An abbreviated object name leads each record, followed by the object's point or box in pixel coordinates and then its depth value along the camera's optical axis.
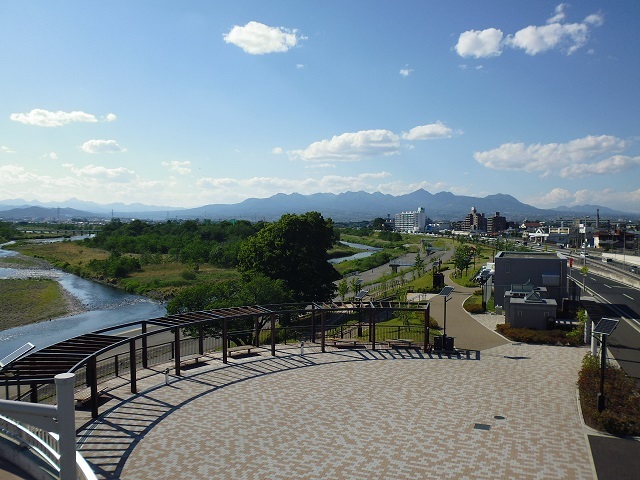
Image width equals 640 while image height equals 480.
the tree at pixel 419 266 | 48.98
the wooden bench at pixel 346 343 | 16.73
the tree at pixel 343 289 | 34.67
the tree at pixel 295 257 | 30.22
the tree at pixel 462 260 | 43.87
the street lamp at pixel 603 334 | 10.76
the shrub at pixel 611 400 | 10.05
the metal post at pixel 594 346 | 15.24
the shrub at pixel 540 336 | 18.16
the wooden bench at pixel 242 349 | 15.83
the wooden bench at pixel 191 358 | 14.38
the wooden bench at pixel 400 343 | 16.81
